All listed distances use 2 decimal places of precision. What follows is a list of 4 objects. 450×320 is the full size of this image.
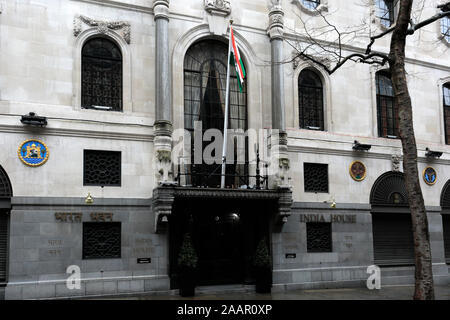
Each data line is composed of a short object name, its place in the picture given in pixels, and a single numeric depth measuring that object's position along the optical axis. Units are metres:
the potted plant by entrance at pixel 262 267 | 18.89
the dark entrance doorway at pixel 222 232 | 18.81
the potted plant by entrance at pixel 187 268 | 17.59
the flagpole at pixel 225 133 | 18.86
